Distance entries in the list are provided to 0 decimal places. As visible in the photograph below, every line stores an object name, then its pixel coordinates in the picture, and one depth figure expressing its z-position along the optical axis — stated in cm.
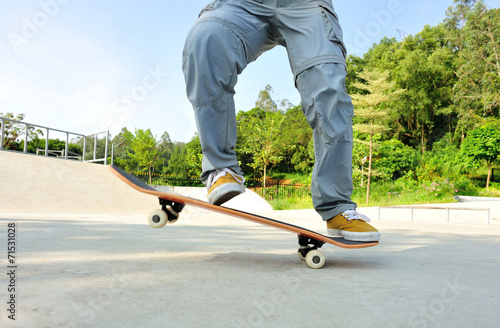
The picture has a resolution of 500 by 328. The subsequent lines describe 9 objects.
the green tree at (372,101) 1368
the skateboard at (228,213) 130
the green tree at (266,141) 1686
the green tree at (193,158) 1908
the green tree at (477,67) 1781
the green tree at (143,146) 1908
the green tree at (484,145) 1348
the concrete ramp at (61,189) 647
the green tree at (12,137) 1752
